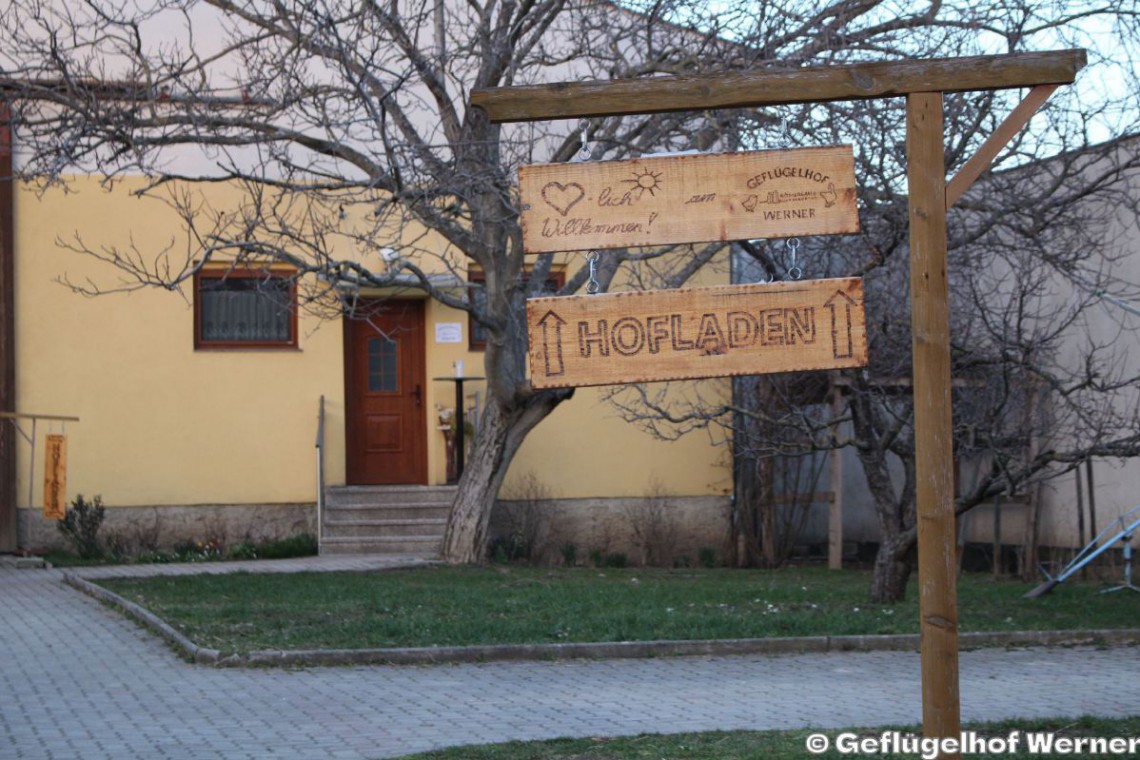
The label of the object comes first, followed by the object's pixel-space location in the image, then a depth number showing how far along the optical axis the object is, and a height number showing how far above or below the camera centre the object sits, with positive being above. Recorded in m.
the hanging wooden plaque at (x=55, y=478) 15.46 -0.03
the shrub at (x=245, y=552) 17.56 -0.99
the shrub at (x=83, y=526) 17.16 -0.62
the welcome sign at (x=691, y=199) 5.89 +1.12
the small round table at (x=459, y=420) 18.05 +0.62
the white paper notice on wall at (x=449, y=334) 18.83 +1.80
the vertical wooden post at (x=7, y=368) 17.08 +1.33
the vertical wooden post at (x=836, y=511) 17.89 -0.64
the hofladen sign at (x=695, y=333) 5.83 +0.55
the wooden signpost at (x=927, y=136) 5.73 +1.35
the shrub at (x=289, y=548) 17.61 -0.96
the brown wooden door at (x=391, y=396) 18.97 +1.00
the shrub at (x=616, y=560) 18.39 -1.24
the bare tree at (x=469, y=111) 12.76 +3.59
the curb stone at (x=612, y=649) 9.99 -1.37
